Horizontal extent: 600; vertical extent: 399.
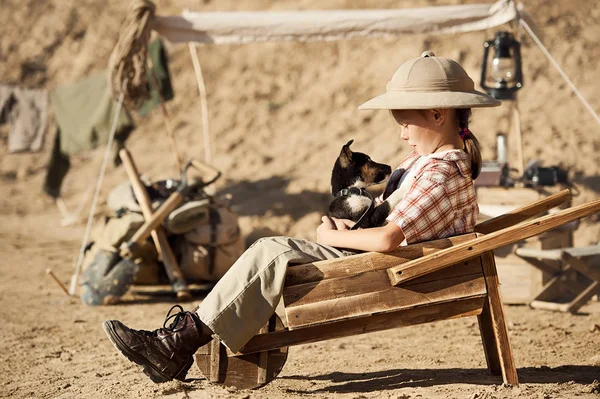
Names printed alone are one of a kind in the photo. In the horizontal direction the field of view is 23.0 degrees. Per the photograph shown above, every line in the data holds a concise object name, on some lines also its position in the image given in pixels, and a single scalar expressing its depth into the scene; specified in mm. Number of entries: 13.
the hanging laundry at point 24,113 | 17445
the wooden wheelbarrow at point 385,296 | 6405
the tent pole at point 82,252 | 12216
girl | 6352
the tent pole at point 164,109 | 14492
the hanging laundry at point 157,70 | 15344
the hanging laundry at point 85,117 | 15826
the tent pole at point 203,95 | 16706
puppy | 6558
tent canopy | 13399
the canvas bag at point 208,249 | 12519
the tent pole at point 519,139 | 13335
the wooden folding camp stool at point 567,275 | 10404
